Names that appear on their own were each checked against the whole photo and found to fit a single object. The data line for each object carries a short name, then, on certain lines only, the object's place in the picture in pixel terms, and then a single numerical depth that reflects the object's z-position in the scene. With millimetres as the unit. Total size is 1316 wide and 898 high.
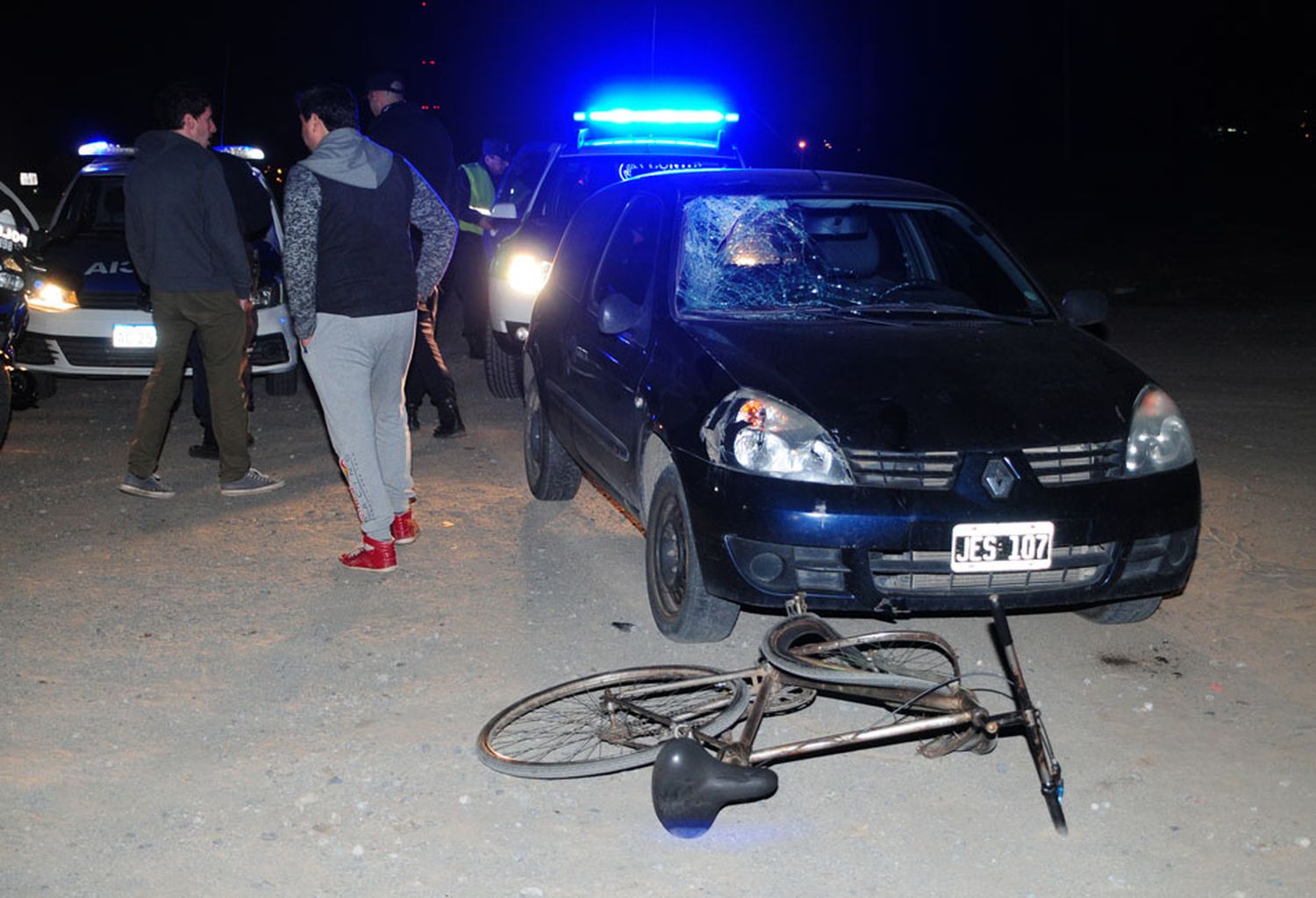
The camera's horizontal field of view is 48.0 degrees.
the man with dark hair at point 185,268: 7398
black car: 4828
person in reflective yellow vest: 11578
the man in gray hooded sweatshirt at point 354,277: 6082
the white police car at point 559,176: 10070
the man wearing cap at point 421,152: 9125
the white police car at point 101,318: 10141
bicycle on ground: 3713
